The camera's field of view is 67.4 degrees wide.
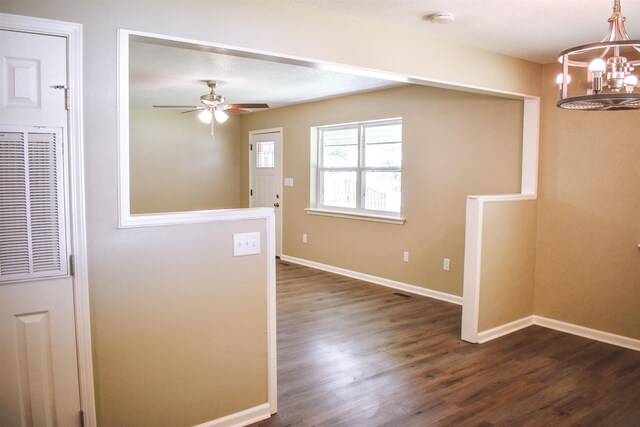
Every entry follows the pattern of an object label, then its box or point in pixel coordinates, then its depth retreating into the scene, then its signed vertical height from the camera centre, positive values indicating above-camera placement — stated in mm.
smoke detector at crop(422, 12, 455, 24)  2893 +986
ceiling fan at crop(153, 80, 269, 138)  5314 +794
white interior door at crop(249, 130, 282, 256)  7426 +95
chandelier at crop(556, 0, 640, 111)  1671 +368
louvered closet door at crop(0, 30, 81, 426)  1937 -247
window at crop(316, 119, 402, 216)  5762 +142
